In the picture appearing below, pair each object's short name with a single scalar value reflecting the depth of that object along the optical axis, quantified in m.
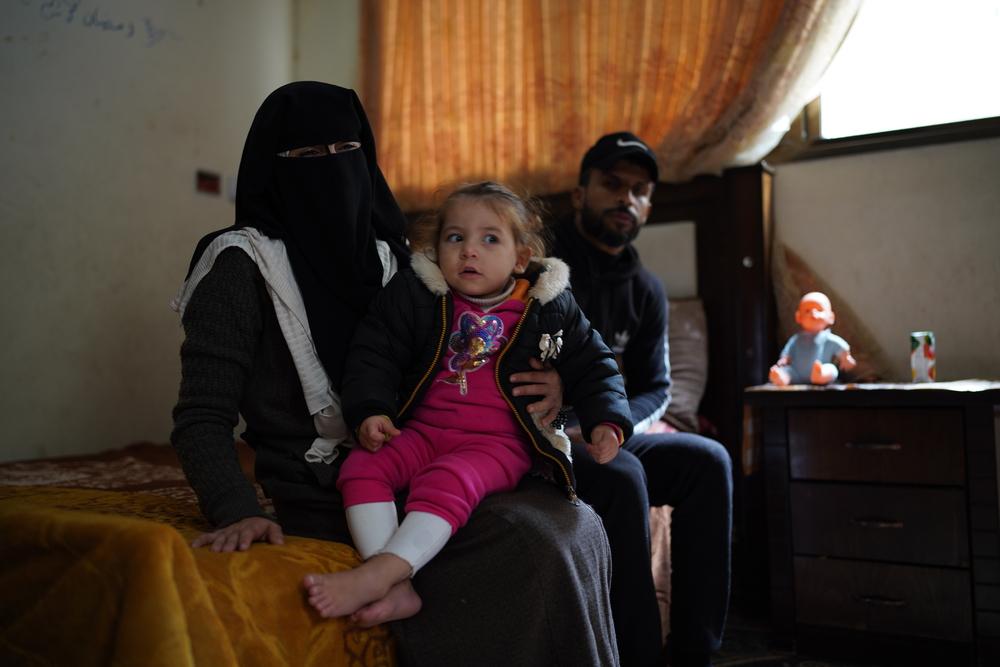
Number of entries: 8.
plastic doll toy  2.38
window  2.59
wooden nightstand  1.99
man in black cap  1.72
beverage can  2.30
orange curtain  2.67
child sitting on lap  1.26
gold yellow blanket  0.90
